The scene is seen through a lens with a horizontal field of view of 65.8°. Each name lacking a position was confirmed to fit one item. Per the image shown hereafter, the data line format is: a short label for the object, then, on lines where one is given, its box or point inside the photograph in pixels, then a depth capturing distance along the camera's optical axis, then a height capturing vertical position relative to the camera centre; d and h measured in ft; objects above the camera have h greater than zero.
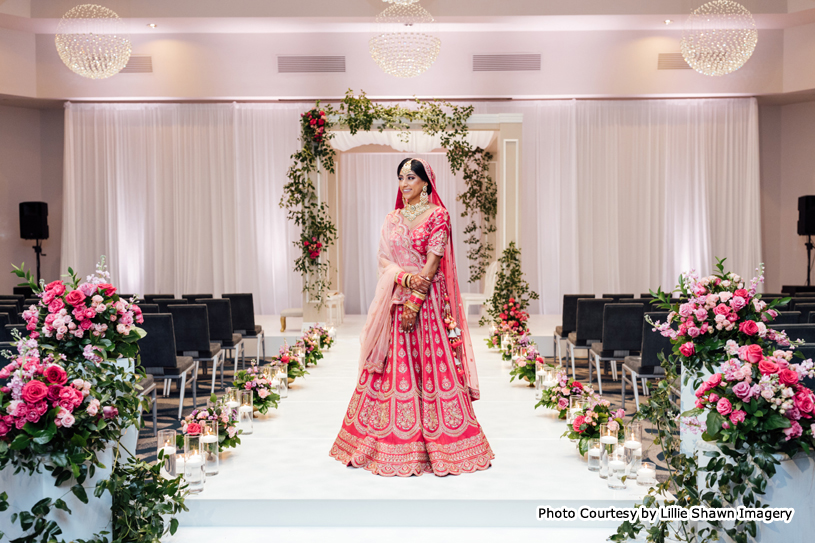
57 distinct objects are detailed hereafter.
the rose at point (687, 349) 7.79 -1.10
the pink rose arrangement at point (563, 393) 12.82 -2.72
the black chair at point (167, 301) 19.76 -1.15
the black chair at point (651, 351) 15.02 -2.17
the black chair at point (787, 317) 14.88 -1.40
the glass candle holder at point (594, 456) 10.46 -3.26
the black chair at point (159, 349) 14.89 -1.97
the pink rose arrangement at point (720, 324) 7.68 -0.79
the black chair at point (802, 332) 12.73 -1.50
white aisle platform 9.11 -3.49
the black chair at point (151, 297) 21.88 -1.13
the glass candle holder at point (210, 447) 10.21 -2.96
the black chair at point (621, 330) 16.97 -1.89
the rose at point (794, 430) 6.73 -1.84
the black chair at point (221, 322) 19.40 -1.74
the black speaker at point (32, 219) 31.76 +2.49
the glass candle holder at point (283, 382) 15.80 -2.95
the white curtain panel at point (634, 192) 33.35 +3.69
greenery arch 25.54 +5.02
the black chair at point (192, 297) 22.80 -1.18
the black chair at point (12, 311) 17.46 -1.19
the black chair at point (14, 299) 20.01 -1.04
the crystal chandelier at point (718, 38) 22.02 +8.09
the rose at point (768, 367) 6.86 -1.18
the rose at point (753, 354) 7.04 -1.06
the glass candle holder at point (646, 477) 9.71 -3.34
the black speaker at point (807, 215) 30.89 +2.14
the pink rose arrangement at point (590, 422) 10.90 -2.85
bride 10.14 -1.63
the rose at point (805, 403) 6.67 -1.54
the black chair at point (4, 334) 14.74 -1.54
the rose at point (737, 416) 6.82 -1.70
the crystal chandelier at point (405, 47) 23.00 +8.09
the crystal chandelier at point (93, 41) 22.36 +8.35
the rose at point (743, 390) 6.84 -1.42
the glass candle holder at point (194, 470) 9.50 -3.08
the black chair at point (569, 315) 21.22 -1.81
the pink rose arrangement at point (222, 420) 10.81 -2.73
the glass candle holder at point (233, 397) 12.31 -2.62
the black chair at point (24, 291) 28.17 -1.03
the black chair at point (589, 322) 19.03 -1.86
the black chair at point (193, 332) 17.03 -1.79
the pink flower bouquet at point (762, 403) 6.76 -1.57
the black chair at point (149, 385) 13.84 -2.68
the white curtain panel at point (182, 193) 33.83 +3.98
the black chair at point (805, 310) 16.63 -1.40
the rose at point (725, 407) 6.94 -1.63
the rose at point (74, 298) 7.50 -0.36
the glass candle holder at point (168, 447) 9.47 -2.73
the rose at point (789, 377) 6.74 -1.28
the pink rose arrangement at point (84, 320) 7.47 -0.64
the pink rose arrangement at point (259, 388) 13.55 -2.67
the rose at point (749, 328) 7.50 -0.82
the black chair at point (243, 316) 21.93 -1.76
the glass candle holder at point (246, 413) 12.59 -2.95
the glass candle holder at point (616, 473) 9.74 -3.30
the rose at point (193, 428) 10.04 -2.59
